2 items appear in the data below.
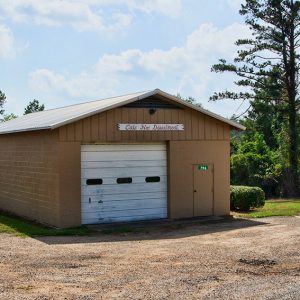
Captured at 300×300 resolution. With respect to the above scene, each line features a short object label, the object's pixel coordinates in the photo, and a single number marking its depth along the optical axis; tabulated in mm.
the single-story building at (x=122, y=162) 15492
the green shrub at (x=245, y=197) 19828
